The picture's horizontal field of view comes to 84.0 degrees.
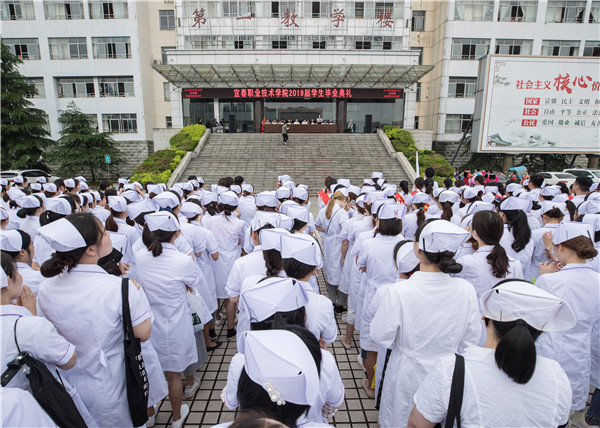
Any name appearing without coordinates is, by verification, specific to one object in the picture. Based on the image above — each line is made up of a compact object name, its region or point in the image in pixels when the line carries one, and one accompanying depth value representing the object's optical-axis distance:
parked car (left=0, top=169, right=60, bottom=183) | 17.68
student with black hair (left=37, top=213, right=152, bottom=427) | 2.04
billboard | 17.30
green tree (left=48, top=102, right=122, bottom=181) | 20.04
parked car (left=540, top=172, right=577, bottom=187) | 17.31
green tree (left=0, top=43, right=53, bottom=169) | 19.41
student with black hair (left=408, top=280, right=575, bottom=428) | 1.43
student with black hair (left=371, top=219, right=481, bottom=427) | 2.13
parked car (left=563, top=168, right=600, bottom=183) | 17.56
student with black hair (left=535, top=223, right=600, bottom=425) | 2.70
